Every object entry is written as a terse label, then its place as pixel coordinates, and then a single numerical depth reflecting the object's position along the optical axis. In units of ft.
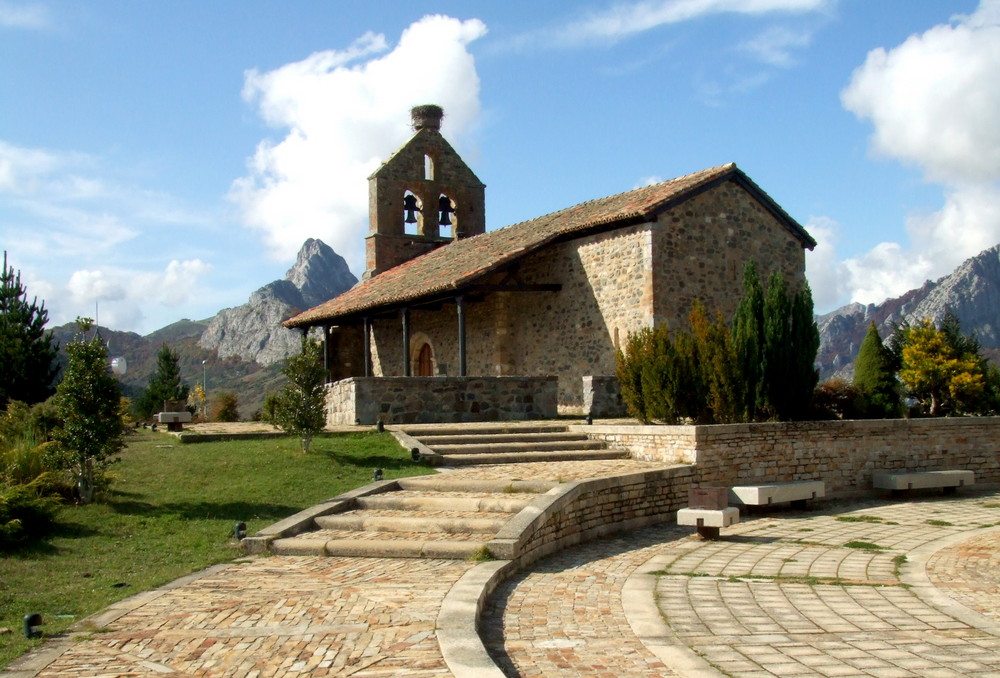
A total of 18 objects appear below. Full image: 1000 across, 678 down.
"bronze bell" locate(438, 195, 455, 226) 98.73
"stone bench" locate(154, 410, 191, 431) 56.54
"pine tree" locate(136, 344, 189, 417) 99.54
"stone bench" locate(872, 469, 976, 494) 43.19
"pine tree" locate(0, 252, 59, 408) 61.41
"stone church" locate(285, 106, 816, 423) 54.85
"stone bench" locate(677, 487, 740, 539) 30.73
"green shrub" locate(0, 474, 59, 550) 25.18
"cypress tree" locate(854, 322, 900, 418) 60.03
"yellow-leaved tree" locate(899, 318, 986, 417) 63.46
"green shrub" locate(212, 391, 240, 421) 82.33
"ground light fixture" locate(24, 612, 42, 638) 17.62
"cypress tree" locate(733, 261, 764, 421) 44.42
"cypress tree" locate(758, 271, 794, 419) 45.52
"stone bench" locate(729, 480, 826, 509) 36.96
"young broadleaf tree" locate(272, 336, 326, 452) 39.93
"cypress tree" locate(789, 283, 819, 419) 46.09
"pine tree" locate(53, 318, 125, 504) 30.53
